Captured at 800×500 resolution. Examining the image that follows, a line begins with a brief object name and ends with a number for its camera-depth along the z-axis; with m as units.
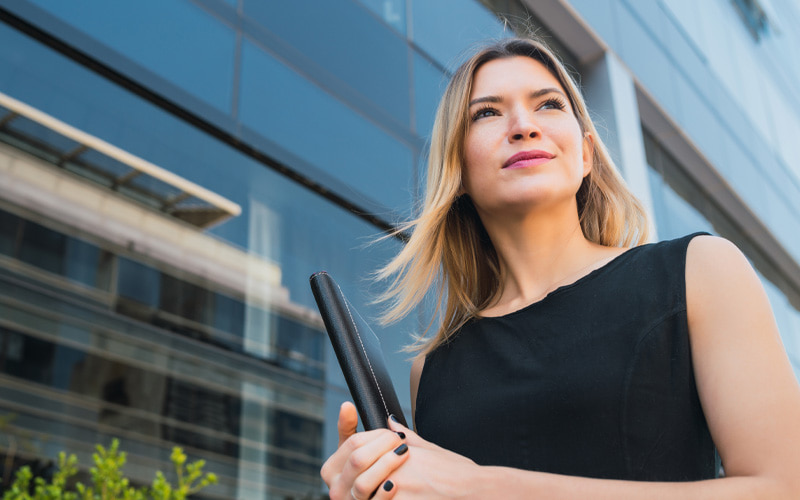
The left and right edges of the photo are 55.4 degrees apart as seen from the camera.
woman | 1.21
